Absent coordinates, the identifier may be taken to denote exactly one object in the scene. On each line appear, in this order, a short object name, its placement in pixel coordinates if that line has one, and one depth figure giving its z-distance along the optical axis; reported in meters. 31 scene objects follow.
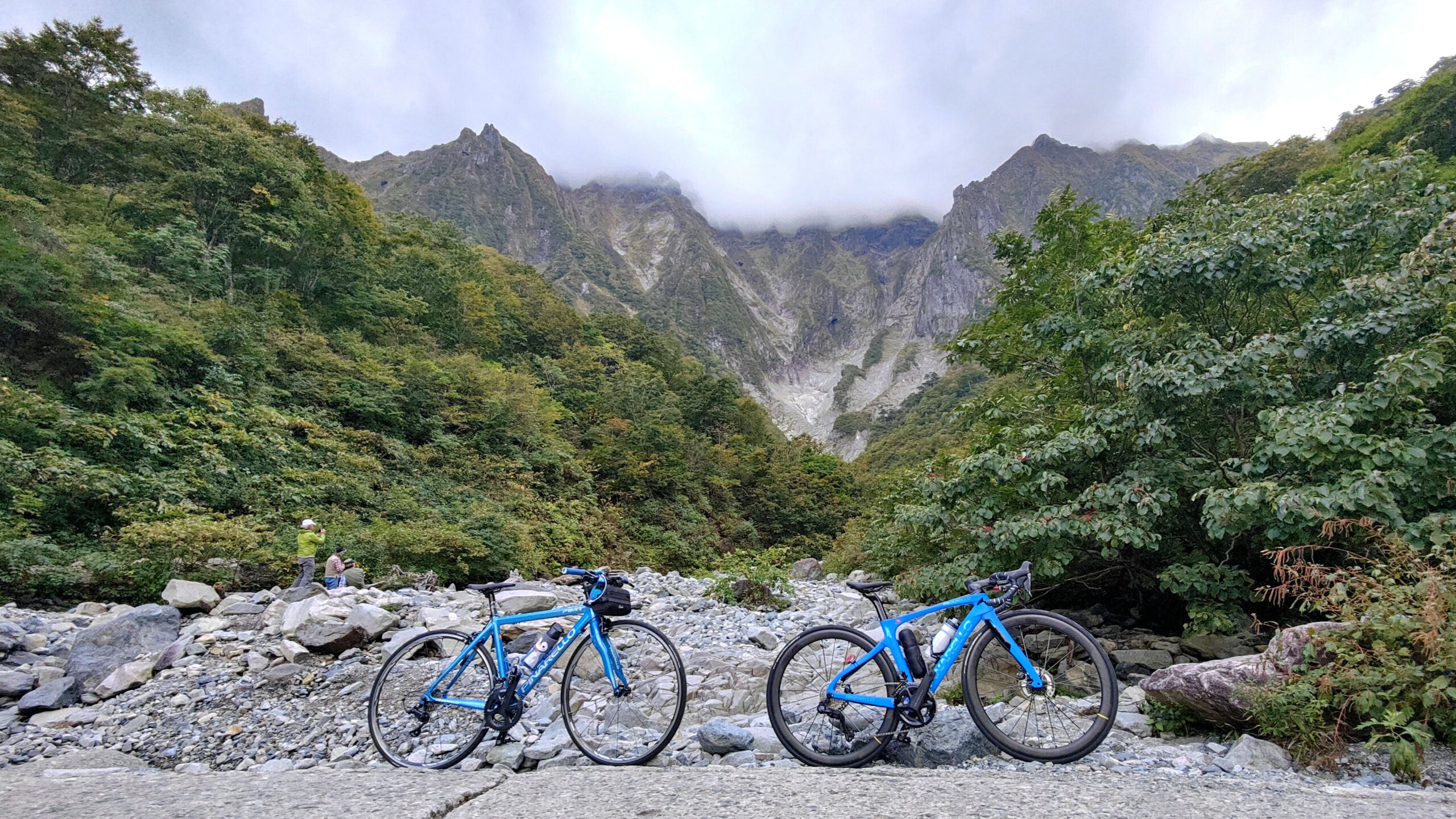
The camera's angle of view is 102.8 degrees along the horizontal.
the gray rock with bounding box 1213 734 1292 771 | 3.14
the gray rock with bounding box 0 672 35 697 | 5.19
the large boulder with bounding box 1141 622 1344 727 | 3.47
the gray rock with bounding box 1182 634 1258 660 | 5.53
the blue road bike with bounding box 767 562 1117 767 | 3.29
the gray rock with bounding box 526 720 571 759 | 3.62
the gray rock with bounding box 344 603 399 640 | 6.26
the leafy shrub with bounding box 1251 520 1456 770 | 3.03
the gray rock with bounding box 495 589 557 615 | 6.38
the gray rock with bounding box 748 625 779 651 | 7.46
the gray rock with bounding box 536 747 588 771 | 3.53
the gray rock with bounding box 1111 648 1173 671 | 5.71
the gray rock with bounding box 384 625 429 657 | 5.97
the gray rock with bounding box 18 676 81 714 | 5.03
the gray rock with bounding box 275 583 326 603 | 7.84
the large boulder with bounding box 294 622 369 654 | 5.93
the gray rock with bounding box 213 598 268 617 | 7.17
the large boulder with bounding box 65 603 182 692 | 5.44
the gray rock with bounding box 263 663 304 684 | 5.41
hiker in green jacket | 8.85
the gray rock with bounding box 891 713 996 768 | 3.34
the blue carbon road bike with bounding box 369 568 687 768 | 3.67
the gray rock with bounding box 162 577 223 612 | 7.30
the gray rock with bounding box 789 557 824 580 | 17.72
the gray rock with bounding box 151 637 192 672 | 5.83
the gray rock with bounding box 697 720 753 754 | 3.62
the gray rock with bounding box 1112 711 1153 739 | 3.79
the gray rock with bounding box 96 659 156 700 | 5.32
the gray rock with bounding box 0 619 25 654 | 5.88
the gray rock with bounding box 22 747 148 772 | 4.07
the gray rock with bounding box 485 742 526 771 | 3.62
